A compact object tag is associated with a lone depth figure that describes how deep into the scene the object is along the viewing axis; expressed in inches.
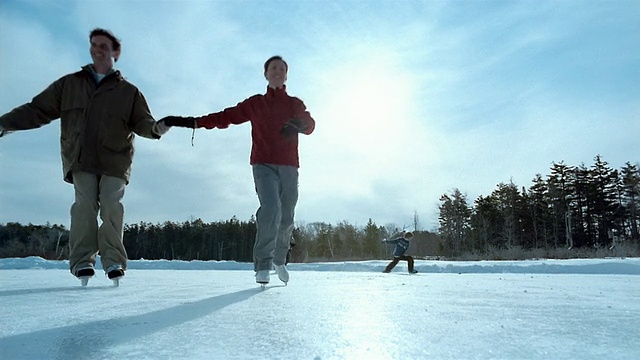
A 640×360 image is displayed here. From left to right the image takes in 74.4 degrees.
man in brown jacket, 116.8
